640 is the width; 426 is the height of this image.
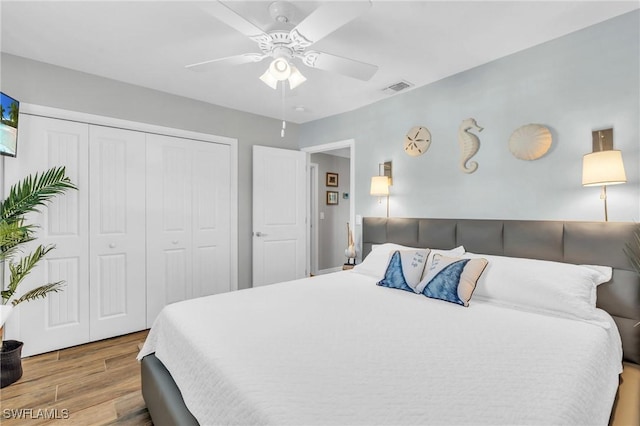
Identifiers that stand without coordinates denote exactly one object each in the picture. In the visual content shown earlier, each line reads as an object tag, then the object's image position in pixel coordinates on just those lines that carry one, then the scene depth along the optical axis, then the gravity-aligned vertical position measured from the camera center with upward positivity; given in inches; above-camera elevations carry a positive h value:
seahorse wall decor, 107.1 +24.8
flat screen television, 90.2 +28.1
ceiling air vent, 118.3 +50.2
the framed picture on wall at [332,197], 229.1 +13.7
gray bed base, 62.8 -11.0
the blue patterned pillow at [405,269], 91.0 -16.5
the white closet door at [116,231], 115.6 -5.1
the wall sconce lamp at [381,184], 130.6 +13.1
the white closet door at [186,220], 128.8 -1.3
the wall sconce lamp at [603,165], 74.2 +11.6
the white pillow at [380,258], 100.9 -15.4
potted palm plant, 87.2 -5.6
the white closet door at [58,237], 102.9 -6.7
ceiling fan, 59.6 +39.3
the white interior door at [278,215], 155.4 +0.7
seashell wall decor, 91.0 +21.6
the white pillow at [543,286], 70.1 -17.7
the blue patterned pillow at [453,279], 78.6 -17.1
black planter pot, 86.4 -41.3
